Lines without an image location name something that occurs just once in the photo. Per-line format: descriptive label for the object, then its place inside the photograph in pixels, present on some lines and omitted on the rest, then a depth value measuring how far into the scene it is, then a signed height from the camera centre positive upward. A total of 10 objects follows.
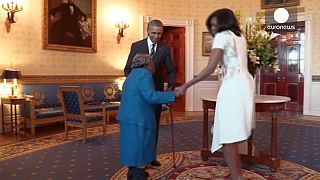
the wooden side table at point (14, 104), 6.07 -0.49
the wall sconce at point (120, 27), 8.69 +1.34
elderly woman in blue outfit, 2.91 -0.32
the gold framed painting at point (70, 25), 7.31 +1.21
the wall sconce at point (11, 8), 6.48 +1.38
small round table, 3.77 -0.53
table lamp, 6.03 +0.06
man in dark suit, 3.75 +0.24
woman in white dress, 2.68 -0.01
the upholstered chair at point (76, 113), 5.51 -0.60
